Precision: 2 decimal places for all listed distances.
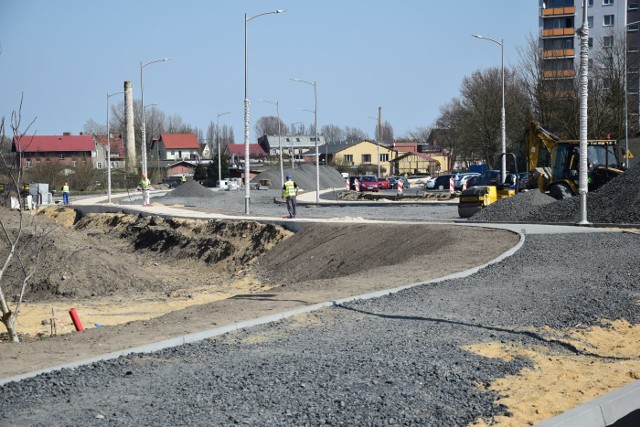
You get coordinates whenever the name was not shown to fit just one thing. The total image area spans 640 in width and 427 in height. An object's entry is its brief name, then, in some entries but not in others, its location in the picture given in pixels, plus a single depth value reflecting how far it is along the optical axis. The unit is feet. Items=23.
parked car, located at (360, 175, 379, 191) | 248.52
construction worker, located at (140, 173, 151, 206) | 155.47
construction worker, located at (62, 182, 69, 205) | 201.35
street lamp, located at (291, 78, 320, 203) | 182.91
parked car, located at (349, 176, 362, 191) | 251.23
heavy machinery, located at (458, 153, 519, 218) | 110.52
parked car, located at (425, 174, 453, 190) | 230.27
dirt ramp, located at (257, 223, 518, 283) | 62.95
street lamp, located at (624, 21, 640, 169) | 130.67
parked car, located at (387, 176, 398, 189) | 273.99
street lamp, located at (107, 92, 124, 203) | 192.75
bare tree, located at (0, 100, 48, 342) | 44.14
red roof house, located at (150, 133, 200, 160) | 487.61
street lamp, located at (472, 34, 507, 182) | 129.43
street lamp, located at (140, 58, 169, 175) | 171.61
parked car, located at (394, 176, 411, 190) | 275.39
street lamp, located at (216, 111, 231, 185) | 299.38
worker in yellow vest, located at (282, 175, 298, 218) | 109.81
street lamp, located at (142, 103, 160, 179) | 353.57
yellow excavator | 105.60
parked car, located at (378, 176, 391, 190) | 258.74
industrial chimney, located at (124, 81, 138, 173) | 376.48
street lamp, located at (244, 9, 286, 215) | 122.62
